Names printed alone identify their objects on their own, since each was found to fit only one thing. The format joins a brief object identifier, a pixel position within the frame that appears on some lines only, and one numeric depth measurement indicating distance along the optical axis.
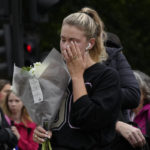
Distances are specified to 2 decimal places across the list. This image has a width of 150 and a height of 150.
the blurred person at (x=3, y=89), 14.79
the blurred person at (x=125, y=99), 8.00
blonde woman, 6.73
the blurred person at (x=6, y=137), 11.42
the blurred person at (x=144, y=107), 9.88
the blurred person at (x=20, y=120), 13.65
